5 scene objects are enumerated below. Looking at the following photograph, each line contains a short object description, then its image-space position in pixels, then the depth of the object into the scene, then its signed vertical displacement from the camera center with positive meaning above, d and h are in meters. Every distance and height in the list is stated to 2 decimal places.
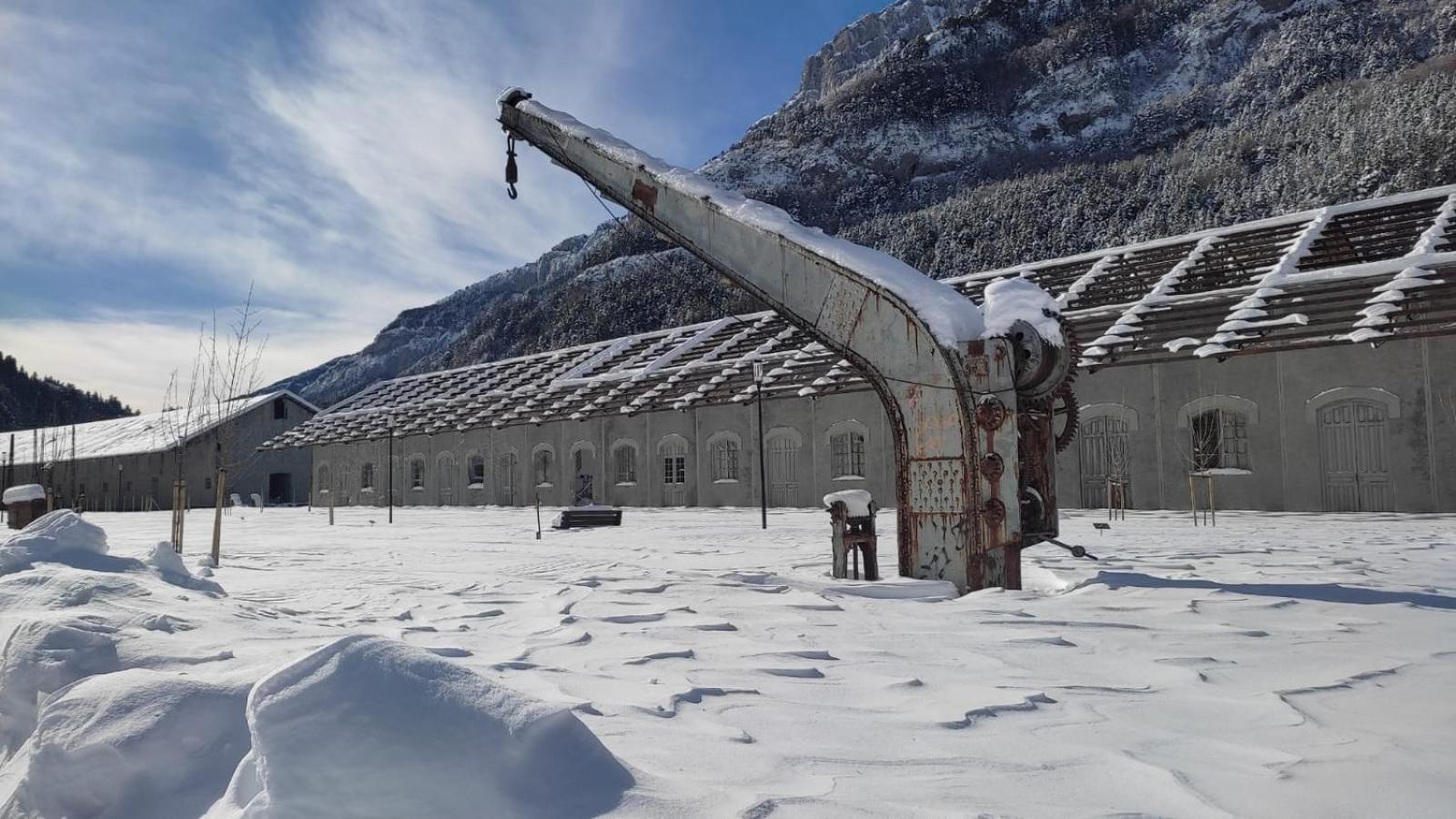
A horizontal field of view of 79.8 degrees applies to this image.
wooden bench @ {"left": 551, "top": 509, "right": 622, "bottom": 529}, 17.48 -0.99
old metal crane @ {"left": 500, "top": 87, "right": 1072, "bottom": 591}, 6.95 +0.68
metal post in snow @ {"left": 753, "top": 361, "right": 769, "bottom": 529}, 19.58 +2.07
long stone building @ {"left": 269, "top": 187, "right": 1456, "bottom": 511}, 15.83 +1.53
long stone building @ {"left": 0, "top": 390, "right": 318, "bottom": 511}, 42.84 +0.69
